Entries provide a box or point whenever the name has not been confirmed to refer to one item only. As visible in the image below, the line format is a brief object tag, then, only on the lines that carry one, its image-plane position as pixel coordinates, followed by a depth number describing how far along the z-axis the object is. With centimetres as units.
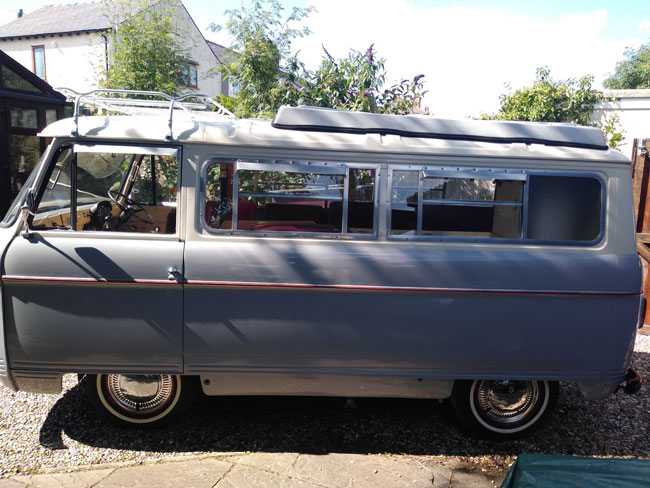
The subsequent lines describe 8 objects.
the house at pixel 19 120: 946
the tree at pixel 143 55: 945
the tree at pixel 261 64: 746
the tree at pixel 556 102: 1118
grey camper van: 347
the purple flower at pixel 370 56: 711
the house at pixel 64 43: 2328
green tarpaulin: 195
